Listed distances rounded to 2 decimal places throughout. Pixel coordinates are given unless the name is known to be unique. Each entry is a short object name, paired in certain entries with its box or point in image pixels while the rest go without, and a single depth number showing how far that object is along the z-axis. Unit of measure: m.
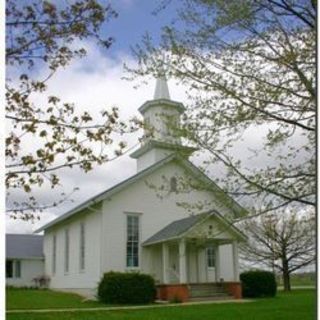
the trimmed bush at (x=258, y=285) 13.71
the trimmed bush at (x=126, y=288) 11.65
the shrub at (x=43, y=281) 18.50
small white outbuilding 20.59
